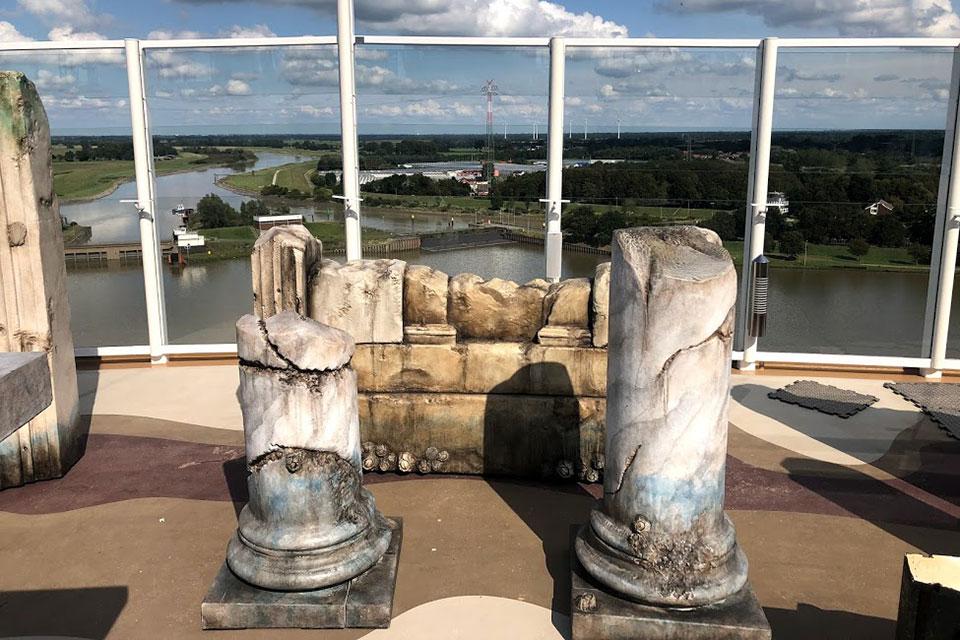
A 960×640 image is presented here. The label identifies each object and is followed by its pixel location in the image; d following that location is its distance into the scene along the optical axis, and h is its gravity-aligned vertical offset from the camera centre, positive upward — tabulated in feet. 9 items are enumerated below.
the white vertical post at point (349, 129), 29.12 +1.56
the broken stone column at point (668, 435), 13.83 -4.58
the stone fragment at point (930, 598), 10.86 -5.75
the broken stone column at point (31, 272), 19.49 -2.51
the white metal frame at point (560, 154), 28.50 +0.66
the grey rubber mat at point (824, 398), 25.66 -7.33
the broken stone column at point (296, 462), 14.78 -5.42
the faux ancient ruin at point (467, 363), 19.93 -4.71
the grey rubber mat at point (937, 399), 24.28 -7.28
